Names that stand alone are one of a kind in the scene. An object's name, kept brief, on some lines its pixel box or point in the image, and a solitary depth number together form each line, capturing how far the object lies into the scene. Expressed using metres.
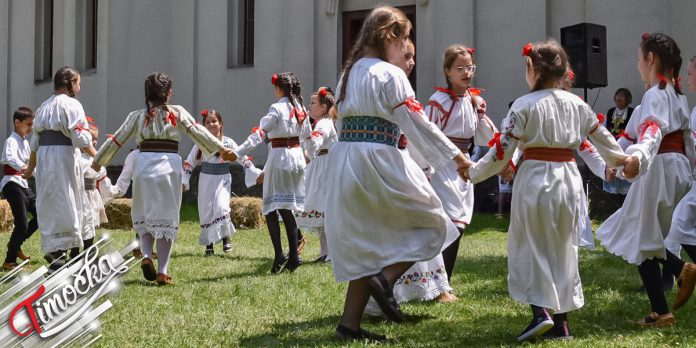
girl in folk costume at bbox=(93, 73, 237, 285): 7.88
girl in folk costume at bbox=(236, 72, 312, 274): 8.98
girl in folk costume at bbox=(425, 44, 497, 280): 6.65
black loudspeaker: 14.00
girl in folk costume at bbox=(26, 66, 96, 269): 8.20
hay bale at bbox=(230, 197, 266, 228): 15.20
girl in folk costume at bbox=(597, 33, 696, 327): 5.59
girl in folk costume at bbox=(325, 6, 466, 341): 5.14
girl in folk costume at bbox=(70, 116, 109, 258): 9.09
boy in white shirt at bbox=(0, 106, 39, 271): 9.67
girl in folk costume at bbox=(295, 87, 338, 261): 9.41
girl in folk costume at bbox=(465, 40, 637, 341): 5.00
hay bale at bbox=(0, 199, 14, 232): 14.98
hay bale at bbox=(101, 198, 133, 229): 15.50
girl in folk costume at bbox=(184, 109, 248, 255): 11.00
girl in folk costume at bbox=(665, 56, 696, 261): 6.01
